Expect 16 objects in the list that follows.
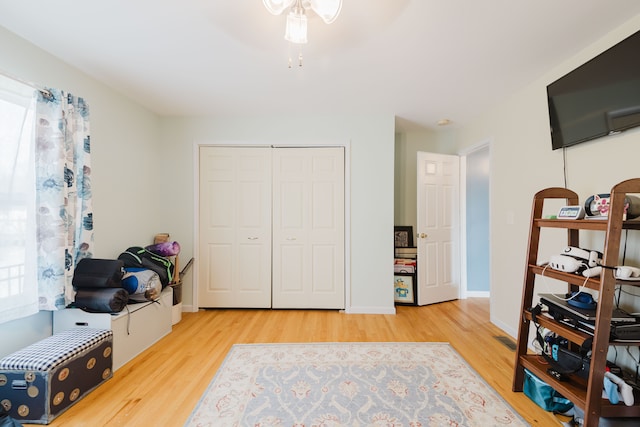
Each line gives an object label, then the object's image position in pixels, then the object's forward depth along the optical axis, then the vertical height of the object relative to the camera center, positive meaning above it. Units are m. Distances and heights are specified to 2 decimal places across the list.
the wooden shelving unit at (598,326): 1.31 -0.62
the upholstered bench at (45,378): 1.55 -1.00
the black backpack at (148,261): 2.58 -0.49
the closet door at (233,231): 3.36 -0.23
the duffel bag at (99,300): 2.04 -0.67
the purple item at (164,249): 2.88 -0.39
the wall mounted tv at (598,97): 1.55 +0.77
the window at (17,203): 1.75 +0.07
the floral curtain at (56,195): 1.93 +0.13
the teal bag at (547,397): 1.65 -1.16
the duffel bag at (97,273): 2.09 -0.49
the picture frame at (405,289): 3.58 -1.02
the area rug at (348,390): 1.60 -1.23
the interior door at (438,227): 3.58 -0.20
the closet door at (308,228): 3.33 -0.19
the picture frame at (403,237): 3.82 -0.34
